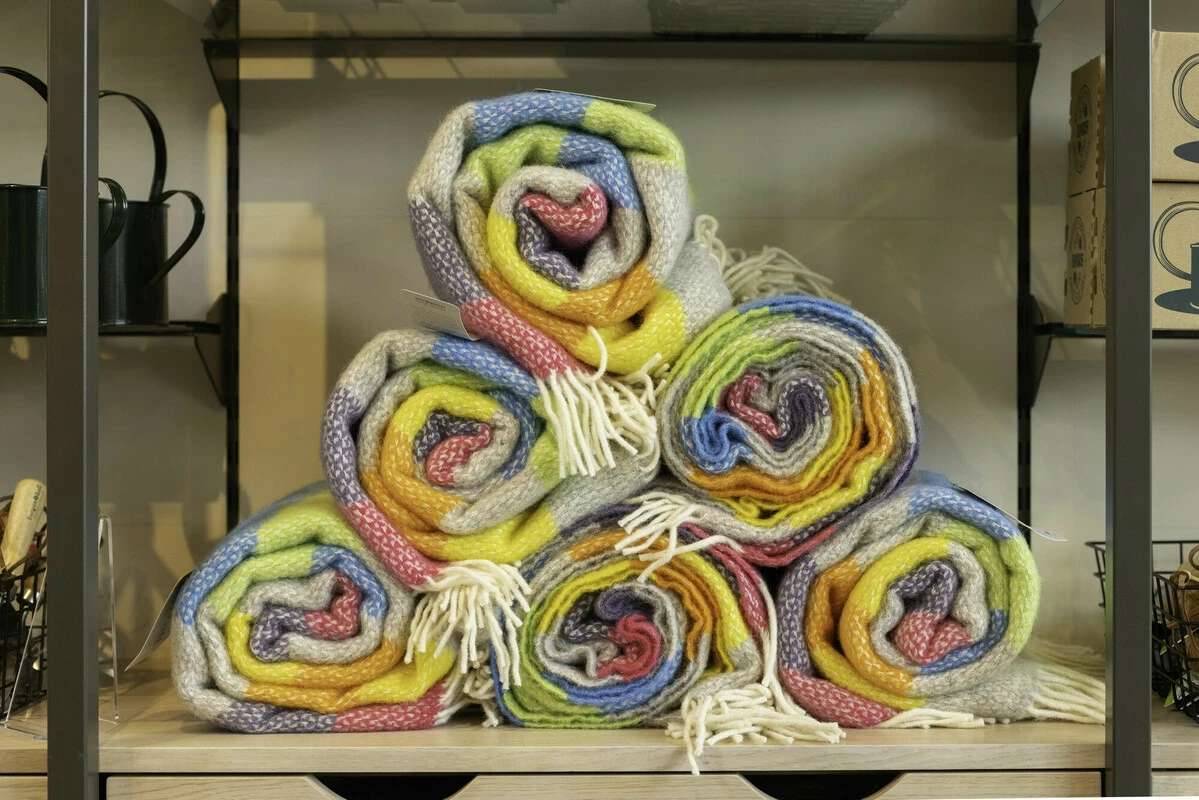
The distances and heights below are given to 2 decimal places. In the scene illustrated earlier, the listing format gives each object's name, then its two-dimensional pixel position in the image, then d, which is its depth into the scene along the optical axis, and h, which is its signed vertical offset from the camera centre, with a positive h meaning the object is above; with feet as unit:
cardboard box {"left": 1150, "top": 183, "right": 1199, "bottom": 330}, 3.16 +0.45
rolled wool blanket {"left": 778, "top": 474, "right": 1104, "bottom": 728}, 2.87 -0.57
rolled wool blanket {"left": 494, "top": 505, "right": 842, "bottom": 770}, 2.91 -0.64
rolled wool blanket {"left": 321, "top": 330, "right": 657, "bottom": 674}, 2.85 -0.19
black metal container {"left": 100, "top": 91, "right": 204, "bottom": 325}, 3.29 +0.46
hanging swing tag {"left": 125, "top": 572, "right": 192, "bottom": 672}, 2.89 -0.61
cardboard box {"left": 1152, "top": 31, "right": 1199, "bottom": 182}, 3.13 +0.87
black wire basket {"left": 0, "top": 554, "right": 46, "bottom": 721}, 3.03 -0.69
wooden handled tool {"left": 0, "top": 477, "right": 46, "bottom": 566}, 3.24 -0.35
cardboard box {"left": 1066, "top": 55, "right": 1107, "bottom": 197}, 3.23 +0.86
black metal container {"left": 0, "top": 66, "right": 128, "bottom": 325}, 3.13 +0.45
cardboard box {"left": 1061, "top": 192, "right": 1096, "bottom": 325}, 3.30 +0.46
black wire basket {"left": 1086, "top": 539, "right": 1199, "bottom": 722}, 3.06 -0.71
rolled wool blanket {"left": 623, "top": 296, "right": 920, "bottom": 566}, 2.91 -0.07
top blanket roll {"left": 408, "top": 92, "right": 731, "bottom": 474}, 2.83 +0.45
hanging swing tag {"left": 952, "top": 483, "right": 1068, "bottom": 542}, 2.84 -0.34
